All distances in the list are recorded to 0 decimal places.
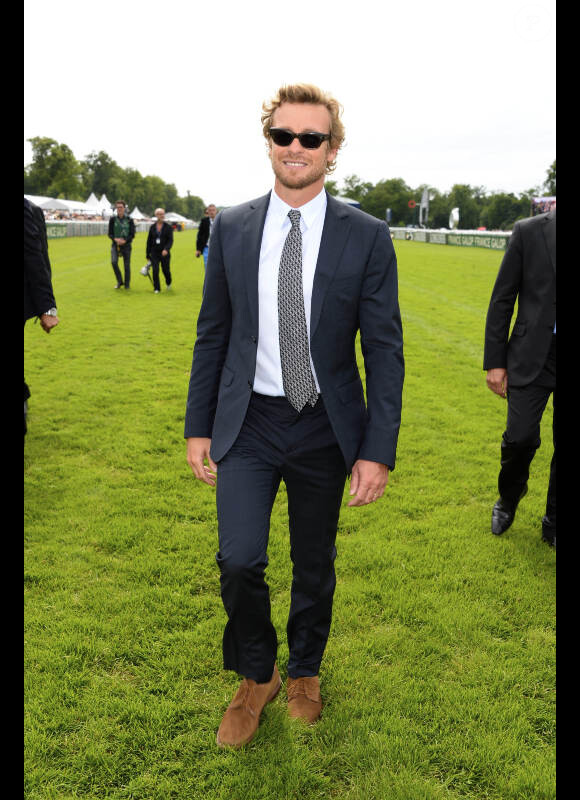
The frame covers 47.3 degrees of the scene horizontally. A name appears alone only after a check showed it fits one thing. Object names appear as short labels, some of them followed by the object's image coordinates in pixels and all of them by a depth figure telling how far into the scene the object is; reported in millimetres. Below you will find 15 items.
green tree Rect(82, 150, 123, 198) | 139500
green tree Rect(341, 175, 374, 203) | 143500
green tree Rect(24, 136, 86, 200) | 83750
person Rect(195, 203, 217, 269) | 16391
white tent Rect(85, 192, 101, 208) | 94581
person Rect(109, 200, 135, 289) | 15906
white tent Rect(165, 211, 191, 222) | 103488
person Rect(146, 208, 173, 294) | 16094
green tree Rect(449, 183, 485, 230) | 129250
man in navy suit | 2637
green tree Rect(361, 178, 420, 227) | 135875
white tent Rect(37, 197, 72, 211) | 72419
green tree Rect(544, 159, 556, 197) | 89275
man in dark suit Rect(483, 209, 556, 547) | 4152
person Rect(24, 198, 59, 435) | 5527
